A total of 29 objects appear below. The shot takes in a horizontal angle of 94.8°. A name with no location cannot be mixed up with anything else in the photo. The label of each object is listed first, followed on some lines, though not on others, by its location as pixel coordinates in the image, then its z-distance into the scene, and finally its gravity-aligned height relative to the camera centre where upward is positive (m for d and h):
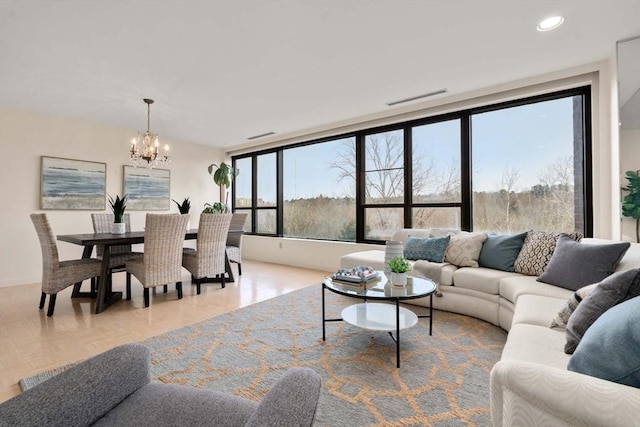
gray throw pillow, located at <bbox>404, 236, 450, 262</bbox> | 3.20 -0.36
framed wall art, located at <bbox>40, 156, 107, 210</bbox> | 4.38 +0.53
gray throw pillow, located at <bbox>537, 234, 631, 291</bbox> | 2.08 -0.36
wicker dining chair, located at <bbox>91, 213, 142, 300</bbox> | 3.47 -0.46
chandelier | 3.72 +0.88
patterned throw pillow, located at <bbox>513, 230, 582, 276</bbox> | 2.59 -0.34
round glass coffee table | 2.06 -0.57
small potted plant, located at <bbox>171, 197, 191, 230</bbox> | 4.26 +0.15
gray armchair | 0.71 -0.51
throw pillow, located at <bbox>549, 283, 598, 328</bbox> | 1.50 -0.49
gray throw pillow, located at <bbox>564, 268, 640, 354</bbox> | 1.21 -0.36
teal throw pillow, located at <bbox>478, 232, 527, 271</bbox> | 2.83 -0.35
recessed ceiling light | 2.29 +1.53
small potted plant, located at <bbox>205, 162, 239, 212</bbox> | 6.20 +0.89
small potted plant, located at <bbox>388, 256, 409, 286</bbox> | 2.27 -0.43
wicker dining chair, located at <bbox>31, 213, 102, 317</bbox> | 2.87 -0.50
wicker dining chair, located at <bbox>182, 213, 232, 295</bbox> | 3.69 -0.41
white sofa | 0.82 -0.58
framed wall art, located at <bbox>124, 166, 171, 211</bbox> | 5.28 +0.55
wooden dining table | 2.97 -0.37
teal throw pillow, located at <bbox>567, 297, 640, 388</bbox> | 0.87 -0.42
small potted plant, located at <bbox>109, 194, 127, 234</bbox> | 3.60 -0.02
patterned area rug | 1.52 -0.98
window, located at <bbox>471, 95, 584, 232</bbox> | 3.32 +0.60
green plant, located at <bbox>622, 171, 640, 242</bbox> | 2.56 +0.15
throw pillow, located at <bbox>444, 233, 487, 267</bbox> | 3.02 -0.36
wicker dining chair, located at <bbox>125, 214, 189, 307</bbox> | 3.10 -0.38
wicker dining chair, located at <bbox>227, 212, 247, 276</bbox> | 4.61 -0.39
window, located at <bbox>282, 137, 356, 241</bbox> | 5.10 +0.49
